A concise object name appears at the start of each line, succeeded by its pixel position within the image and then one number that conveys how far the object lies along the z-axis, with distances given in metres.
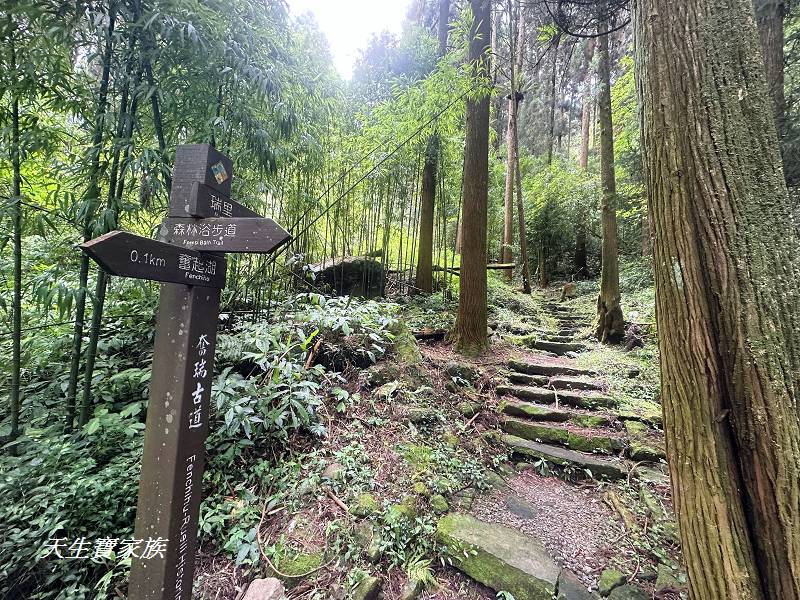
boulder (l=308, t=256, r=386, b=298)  5.48
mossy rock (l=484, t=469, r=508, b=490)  2.57
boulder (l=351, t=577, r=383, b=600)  1.58
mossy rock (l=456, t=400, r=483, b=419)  3.25
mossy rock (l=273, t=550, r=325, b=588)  1.64
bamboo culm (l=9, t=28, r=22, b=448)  1.83
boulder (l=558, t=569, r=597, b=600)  1.70
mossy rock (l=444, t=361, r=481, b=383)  3.75
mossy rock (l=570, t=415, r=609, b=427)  3.12
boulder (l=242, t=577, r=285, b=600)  1.55
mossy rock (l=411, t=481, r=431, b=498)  2.22
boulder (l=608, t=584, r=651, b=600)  1.69
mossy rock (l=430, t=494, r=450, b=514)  2.17
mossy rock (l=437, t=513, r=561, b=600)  1.72
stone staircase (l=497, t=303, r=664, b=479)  2.75
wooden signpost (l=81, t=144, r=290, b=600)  1.23
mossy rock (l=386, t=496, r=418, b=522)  1.95
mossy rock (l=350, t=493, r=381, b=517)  1.95
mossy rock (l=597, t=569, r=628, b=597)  1.75
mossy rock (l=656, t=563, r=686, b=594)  1.72
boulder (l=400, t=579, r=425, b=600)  1.65
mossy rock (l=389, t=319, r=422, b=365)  3.58
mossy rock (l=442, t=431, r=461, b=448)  2.80
